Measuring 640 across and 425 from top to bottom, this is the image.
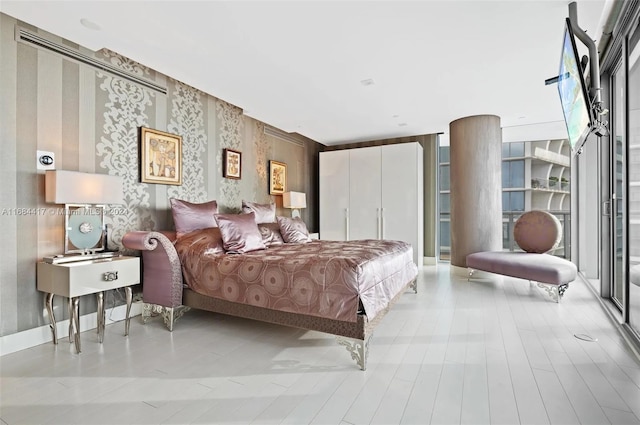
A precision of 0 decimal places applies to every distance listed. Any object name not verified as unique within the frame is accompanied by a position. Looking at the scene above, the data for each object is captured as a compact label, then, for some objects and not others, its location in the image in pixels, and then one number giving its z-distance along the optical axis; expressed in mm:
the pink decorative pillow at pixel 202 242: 2932
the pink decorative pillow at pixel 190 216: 3295
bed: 2211
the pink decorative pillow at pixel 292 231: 3938
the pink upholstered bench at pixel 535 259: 3529
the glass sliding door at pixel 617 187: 2979
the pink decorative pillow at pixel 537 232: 4246
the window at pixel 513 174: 7395
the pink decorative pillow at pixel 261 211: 4168
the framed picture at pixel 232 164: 4340
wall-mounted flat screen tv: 2025
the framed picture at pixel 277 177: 5289
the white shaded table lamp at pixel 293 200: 5324
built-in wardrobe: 5574
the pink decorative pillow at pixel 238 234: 2996
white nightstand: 2279
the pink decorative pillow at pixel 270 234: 3688
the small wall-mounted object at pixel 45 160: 2529
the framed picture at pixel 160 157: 3275
